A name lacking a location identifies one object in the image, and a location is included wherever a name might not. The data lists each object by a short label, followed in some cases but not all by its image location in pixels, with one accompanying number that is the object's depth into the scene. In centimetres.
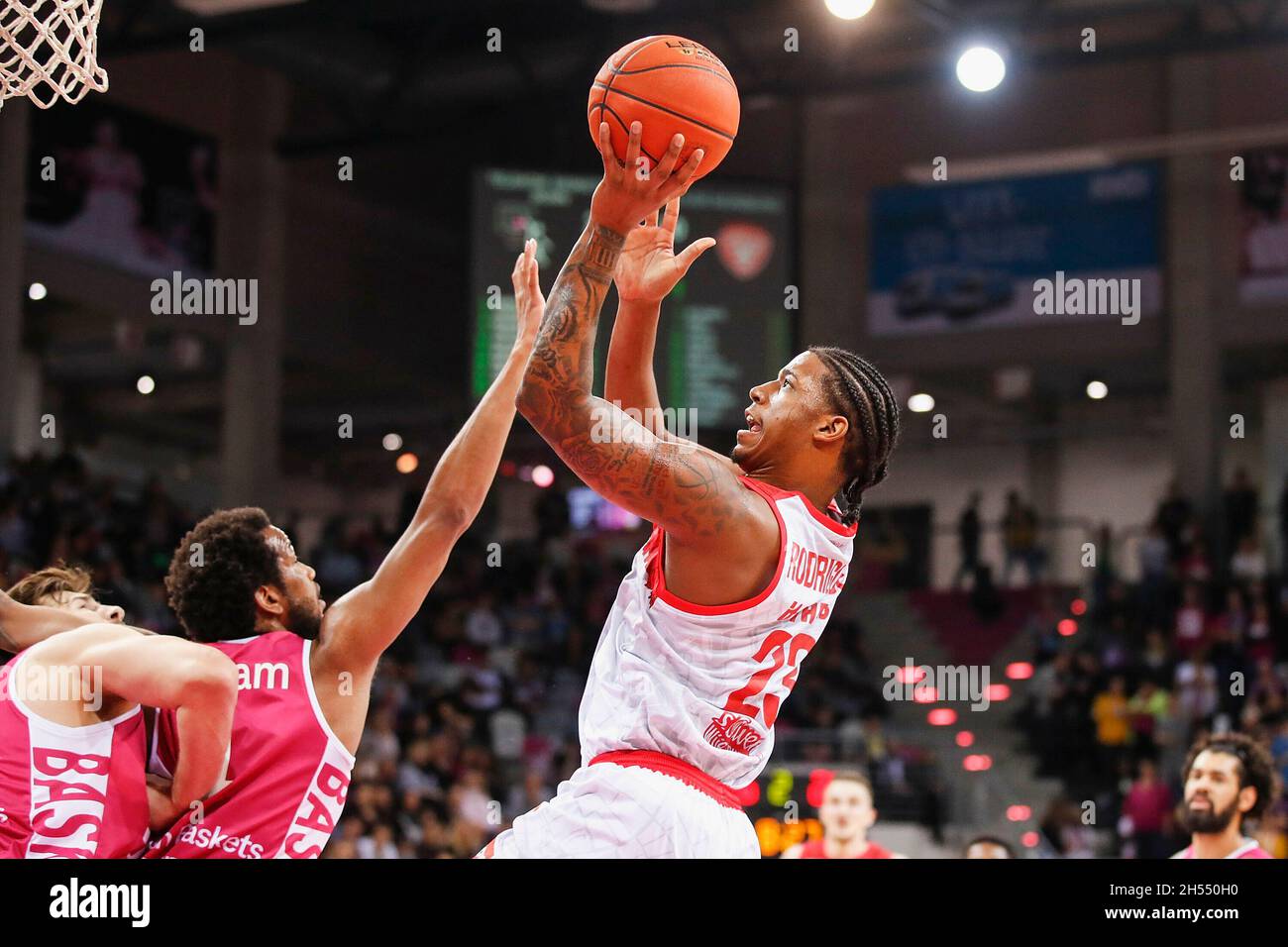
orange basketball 331
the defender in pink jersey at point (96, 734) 288
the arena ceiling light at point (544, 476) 1763
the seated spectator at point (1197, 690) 1243
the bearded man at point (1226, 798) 507
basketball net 381
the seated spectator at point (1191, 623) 1337
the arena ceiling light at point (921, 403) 1844
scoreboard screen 1357
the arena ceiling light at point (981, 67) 1295
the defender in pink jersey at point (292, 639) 311
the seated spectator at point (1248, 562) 1420
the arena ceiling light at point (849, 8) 1019
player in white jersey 294
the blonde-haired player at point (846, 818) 620
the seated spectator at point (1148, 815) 1120
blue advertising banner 1532
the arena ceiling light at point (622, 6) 1370
